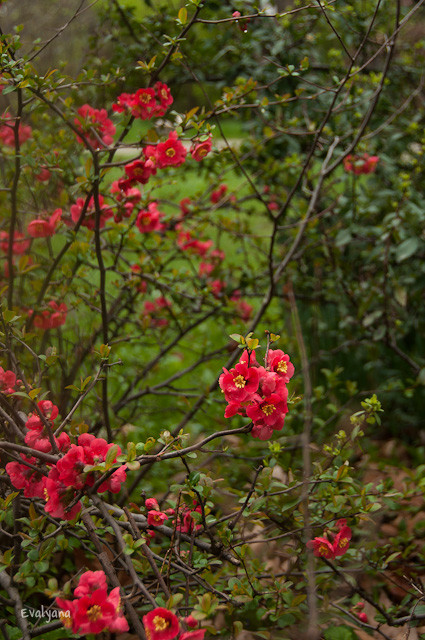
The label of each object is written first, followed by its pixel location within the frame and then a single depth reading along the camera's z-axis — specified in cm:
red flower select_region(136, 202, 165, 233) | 169
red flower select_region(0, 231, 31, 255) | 175
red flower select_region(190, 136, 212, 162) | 132
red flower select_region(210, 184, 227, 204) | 246
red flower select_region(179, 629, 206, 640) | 77
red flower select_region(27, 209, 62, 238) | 152
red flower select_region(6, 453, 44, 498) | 104
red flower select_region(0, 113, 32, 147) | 185
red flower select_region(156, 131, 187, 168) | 133
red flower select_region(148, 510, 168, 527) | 102
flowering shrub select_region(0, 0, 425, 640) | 101
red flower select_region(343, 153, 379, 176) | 211
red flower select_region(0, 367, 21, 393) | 112
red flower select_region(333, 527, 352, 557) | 114
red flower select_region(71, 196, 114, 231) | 154
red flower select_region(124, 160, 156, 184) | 135
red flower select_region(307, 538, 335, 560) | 111
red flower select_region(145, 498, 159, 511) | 108
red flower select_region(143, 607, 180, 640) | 78
